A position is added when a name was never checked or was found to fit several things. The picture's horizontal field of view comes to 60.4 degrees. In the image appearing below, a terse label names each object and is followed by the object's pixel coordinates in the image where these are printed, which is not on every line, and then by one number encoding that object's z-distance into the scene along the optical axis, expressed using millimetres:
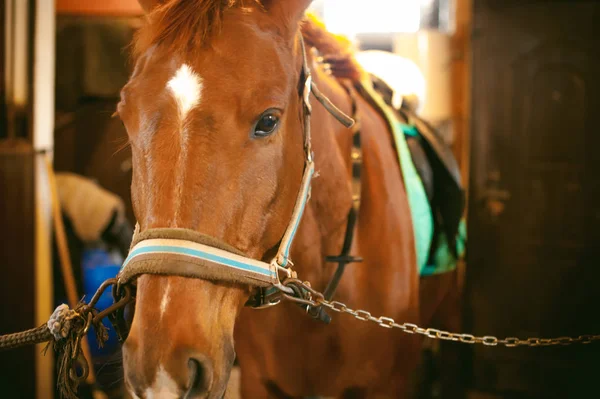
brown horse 966
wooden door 3328
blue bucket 3348
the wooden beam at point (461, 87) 3889
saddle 2250
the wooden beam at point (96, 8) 4035
